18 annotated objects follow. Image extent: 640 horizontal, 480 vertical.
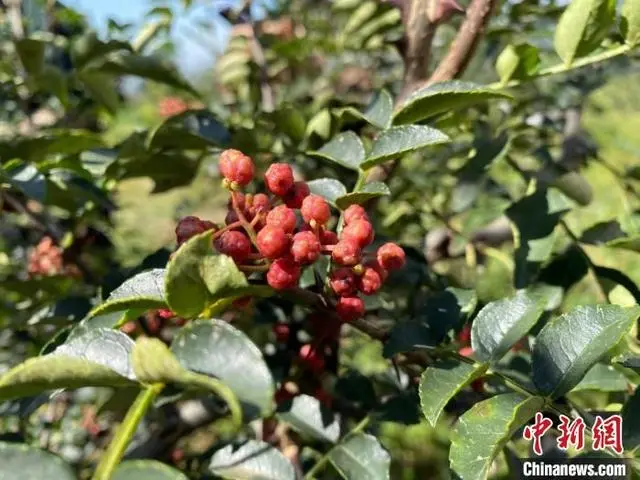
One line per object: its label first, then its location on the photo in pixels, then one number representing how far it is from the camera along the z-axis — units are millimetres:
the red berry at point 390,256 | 103
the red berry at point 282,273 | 89
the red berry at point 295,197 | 104
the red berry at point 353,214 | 100
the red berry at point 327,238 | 100
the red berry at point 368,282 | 99
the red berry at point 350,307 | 97
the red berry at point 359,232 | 96
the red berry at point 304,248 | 89
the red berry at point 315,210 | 96
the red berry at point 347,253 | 96
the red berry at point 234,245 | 89
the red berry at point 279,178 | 100
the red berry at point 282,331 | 157
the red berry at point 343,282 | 97
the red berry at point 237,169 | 98
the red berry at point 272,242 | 87
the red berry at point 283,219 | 92
